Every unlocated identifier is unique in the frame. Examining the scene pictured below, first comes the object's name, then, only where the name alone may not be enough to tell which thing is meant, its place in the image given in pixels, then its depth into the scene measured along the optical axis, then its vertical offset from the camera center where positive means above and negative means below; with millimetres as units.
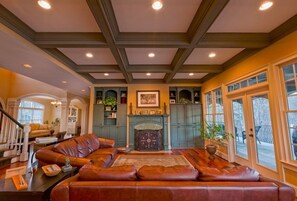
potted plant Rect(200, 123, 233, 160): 4520 -582
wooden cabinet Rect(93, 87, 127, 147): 6273 +68
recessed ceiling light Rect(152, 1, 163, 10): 2088 +1661
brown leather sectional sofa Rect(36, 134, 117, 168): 2433 -690
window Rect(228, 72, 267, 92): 3385 +940
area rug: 4305 -1319
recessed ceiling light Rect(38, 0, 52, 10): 2067 +1678
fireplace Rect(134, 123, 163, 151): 5914 -813
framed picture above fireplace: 6508 +906
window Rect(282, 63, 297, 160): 2675 +313
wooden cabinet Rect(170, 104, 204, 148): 6262 -306
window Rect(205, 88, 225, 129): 5176 +396
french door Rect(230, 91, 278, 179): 3280 -383
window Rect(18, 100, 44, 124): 9145 +479
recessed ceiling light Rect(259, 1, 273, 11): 2119 +1677
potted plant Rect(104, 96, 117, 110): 6414 +733
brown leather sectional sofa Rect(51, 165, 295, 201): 1271 -619
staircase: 4404 -672
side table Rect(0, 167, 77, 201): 1491 -738
